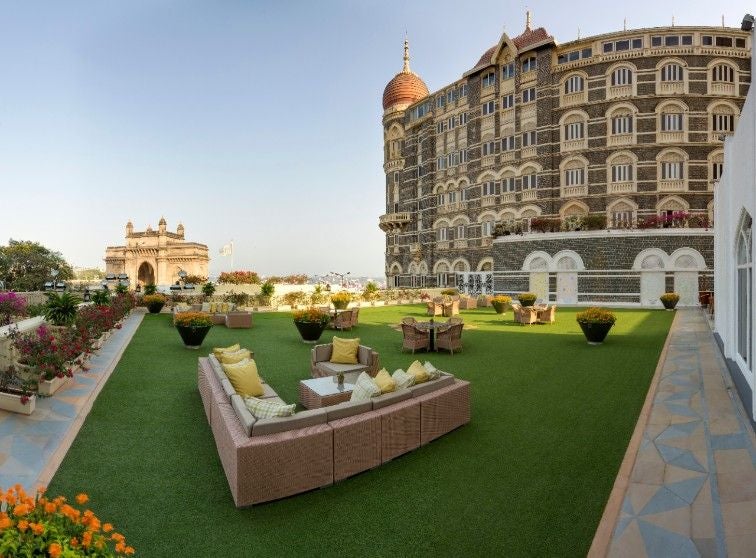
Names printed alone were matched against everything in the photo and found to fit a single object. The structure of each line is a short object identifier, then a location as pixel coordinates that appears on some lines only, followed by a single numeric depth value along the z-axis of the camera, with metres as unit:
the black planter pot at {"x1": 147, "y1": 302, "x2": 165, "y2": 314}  23.31
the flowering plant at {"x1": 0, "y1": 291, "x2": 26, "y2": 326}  16.36
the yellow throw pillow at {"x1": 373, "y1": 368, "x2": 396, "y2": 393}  6.32
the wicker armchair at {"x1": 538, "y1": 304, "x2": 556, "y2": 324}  20.30
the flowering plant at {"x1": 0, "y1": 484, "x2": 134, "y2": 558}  2.17
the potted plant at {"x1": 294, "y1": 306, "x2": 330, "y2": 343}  15.00
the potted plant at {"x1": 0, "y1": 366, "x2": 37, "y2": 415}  7.53
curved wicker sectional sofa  4.77
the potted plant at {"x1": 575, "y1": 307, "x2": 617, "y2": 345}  13.83
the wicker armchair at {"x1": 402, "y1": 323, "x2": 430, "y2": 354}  13.45
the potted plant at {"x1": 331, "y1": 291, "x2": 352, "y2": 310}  26.22
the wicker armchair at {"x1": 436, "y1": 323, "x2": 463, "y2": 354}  13.28
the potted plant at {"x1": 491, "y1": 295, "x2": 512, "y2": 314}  24.47
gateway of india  61.62
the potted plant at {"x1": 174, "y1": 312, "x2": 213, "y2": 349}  13.58
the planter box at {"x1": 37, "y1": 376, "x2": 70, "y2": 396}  8.34
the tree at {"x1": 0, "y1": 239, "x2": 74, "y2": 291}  38.38
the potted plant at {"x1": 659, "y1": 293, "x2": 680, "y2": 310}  25.88
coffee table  7.33
